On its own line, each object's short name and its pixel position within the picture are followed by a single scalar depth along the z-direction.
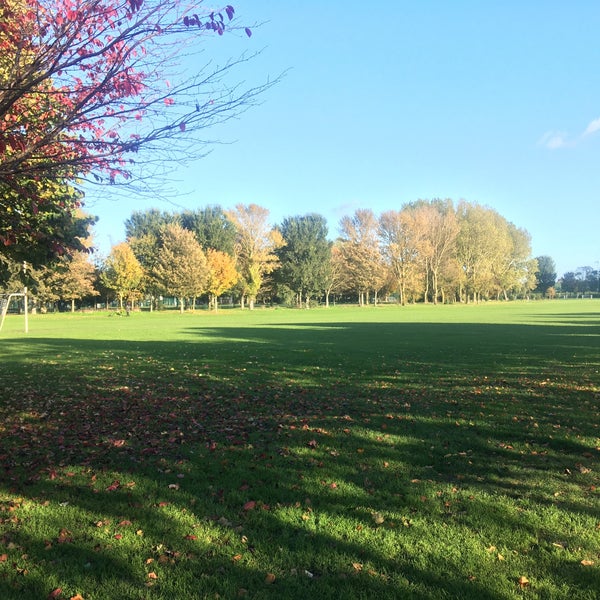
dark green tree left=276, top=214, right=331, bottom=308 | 82.69
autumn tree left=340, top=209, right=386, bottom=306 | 83.75
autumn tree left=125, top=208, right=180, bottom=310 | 71.67
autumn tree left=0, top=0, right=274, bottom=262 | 4.58
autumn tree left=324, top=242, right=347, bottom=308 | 85.01
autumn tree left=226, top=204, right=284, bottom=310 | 75.88
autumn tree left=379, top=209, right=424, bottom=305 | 82.94
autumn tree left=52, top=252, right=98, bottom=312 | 61.59
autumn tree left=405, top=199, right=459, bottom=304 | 84.38
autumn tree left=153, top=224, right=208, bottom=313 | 64.06
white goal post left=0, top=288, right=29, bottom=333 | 23.73
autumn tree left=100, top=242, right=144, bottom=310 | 69.31
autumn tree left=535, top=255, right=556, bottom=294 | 155.62
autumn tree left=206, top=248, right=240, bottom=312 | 68.31
